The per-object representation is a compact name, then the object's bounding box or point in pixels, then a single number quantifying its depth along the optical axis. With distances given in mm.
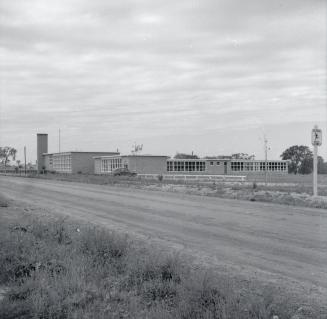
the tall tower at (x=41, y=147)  111250
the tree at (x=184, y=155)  111700
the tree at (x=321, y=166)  118650
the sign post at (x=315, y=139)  21562
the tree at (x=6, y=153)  147375
